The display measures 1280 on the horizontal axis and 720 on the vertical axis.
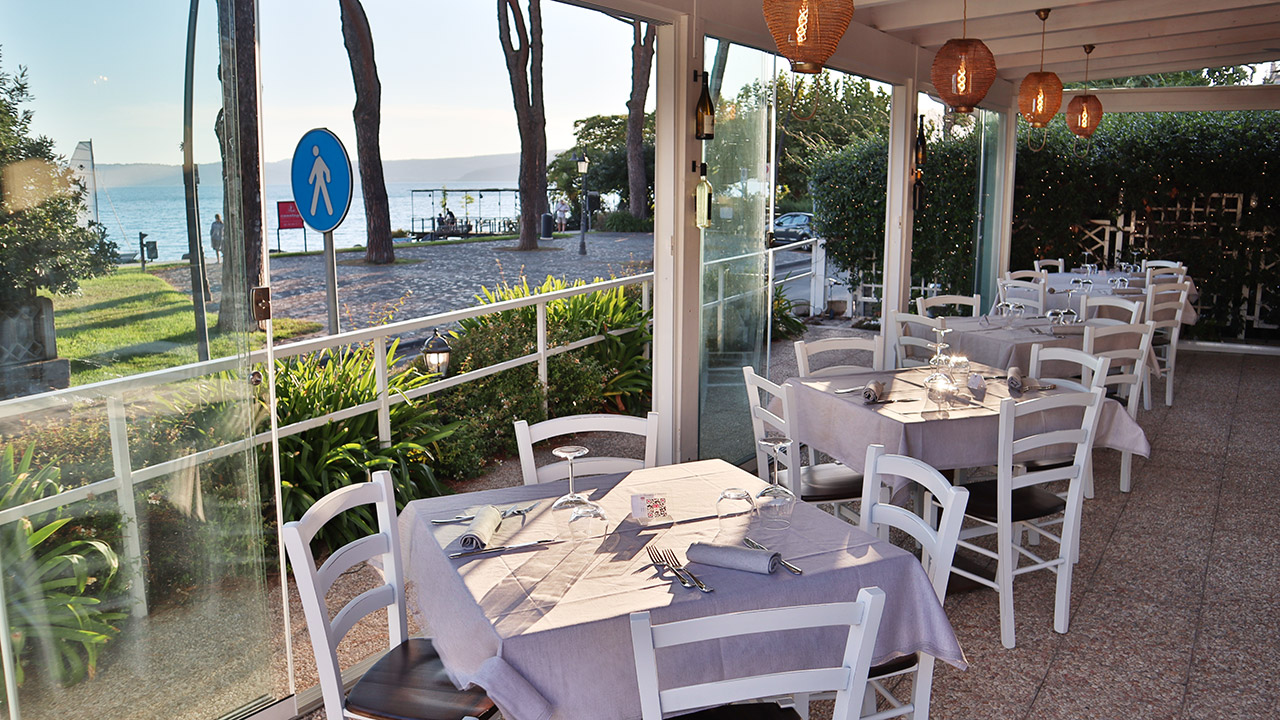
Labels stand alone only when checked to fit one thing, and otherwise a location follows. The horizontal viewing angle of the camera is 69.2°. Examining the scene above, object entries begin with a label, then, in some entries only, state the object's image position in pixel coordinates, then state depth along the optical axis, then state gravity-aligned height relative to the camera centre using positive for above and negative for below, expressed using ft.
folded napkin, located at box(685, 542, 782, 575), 7.18 -2.52
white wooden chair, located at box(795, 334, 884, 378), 14.83 -1.81
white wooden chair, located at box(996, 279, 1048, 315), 24.32 -1.57
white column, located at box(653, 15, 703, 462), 15.35 -0.26
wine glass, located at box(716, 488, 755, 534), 8.27 -2.53
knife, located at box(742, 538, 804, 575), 7.27 -2.57
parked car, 72.24 +0.57
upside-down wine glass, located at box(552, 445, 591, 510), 8.04 -2.33
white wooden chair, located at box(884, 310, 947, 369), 17.85 -2.35
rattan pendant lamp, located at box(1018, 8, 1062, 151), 20.99 +3.15
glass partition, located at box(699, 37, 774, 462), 16.69 -0.14
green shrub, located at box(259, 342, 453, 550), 13.87 -3.31
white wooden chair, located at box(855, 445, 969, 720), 7.76 -2.57
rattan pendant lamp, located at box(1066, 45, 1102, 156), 25.22 +3.25
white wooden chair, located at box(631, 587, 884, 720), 5.26 -2.50
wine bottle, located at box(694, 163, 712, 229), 15.81 +0.55
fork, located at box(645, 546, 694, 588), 7.10 -2.60
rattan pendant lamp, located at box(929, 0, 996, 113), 15.39 +2.69
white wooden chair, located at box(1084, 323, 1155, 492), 16.58 -2.34
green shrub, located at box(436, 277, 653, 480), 18.92 -3.14
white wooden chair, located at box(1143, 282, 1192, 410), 22.44 -2.05
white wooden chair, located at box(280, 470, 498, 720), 7.06 -3.23
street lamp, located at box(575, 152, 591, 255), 68.69 +2.26
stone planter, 6.96 -0.86
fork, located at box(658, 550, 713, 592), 7.03 -2.60
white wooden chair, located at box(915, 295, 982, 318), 19.69 -1.43
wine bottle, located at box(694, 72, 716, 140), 15.56 +1.94
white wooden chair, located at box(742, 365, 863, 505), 11.59 -3.13
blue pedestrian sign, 21.07 +1.44
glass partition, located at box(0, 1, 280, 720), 7.06 -1.16
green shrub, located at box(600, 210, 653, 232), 91.25 +1.37
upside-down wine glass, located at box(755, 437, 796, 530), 8.16 -2.45
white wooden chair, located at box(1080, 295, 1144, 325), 20.04 -1.87
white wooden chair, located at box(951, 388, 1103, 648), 10.93 -3.40
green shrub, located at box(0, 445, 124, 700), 7.02 -2.69
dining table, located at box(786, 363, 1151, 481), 12.03 -2.53
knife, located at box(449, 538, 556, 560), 7.56 -2.56
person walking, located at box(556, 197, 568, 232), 101.50 +2.45
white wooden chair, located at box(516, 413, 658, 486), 9.87 -2.13
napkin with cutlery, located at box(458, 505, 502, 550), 7.64 -2.45
